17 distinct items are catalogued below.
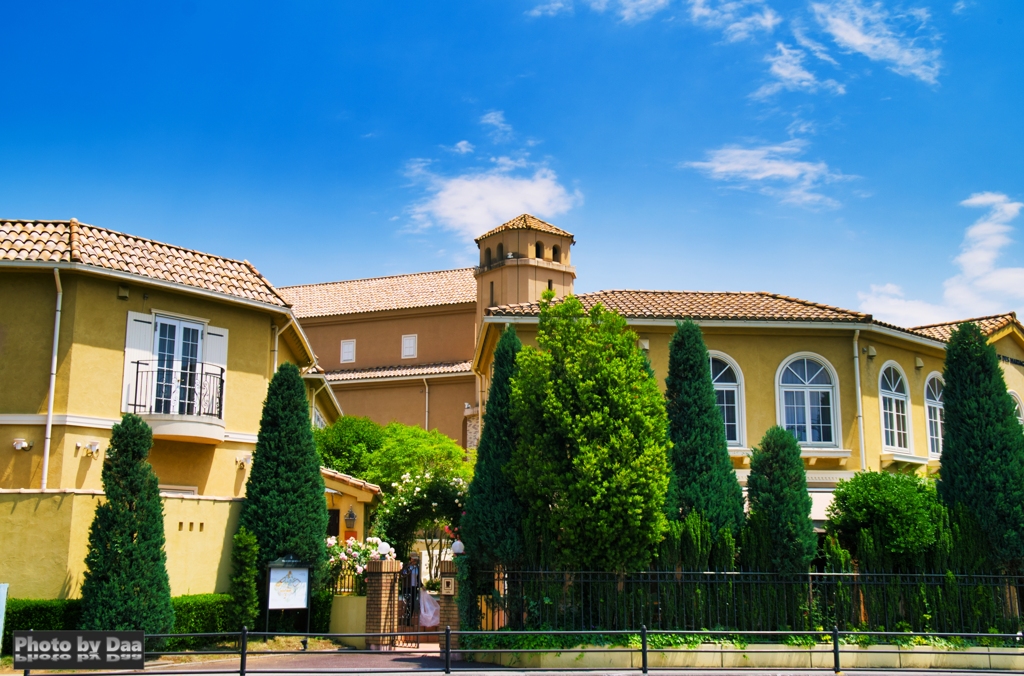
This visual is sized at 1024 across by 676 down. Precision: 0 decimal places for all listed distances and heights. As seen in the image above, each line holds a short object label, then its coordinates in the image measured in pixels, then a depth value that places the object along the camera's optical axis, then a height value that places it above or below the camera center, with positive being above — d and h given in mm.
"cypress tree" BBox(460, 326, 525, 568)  18016 +865
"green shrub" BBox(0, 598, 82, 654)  16422 -1251
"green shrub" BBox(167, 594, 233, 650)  17906 -1412
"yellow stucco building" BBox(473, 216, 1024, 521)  24781 +4456
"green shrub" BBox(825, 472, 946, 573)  18500 +396
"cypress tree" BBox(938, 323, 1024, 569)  19109 +1896
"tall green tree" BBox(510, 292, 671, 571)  17203 +1699
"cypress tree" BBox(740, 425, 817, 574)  18062 +537
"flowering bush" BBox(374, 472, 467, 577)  23547 +788
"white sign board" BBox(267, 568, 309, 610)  18797 -922
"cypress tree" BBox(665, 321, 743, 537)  18531 +1897
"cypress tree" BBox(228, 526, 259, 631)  18734 -789
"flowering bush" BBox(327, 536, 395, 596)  21016 -474
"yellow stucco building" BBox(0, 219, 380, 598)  17219 +3344
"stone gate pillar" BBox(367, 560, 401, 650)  19609 -1214
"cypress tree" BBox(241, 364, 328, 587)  19469 +1139
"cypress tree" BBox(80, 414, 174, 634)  16453 -148
